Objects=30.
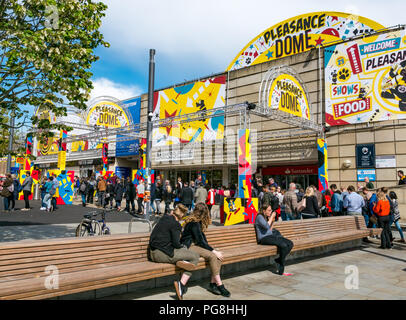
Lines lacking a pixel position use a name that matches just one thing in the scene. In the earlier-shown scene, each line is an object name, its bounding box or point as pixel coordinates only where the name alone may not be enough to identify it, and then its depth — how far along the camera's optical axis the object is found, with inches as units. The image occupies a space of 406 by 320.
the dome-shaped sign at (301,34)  752.3
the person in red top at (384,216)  361.1
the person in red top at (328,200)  500.6
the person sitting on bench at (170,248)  188.5
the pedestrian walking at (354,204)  405.4
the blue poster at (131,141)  1126.3
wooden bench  145.3
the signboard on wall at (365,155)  647.8
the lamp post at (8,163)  839.1
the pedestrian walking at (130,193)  628.4
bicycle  294.0
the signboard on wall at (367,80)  622.5
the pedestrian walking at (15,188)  614.1
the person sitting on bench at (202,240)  196.2
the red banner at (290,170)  761.3
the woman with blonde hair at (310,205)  378.0
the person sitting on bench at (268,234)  248.8
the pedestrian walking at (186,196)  571.2
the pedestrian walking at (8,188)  569.0
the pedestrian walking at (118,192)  689.0
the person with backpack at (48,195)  607.8
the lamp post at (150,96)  423.1
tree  231.0
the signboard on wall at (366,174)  643.5
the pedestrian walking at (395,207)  395.5
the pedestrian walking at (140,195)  630.5
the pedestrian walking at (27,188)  624.7
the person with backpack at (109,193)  719.7
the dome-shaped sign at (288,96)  581.9
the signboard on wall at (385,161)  623.5
